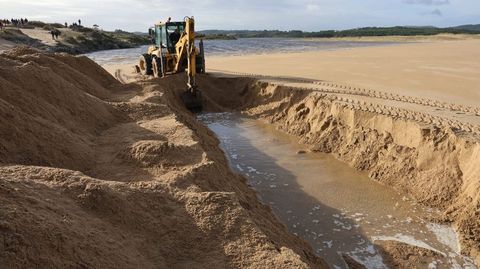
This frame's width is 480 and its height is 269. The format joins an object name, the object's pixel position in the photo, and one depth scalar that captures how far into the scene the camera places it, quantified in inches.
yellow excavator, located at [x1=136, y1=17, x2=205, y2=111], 550.3
